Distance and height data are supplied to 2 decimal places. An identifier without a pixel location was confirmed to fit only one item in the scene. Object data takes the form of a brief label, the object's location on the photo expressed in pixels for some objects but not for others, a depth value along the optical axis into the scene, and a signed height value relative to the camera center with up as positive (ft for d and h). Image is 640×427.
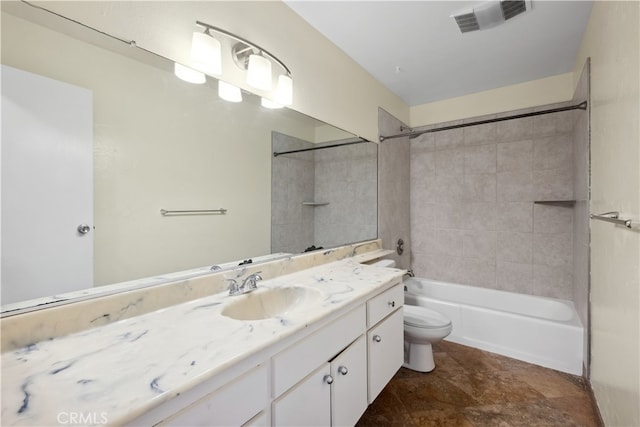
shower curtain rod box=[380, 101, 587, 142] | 6.17 +2.34
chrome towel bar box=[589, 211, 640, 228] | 3.06 -0.12
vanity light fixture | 3.87 +2.42
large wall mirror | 2.62 +0.57
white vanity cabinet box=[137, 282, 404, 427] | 2.30 -1.88
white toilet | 6.34 -2.86
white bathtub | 6.66 -3.03
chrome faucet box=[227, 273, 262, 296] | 4.09 -1.14
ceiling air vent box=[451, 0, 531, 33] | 5.31 +3.98
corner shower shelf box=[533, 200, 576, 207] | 7.73 +0.26
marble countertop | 1.79 -1.25
